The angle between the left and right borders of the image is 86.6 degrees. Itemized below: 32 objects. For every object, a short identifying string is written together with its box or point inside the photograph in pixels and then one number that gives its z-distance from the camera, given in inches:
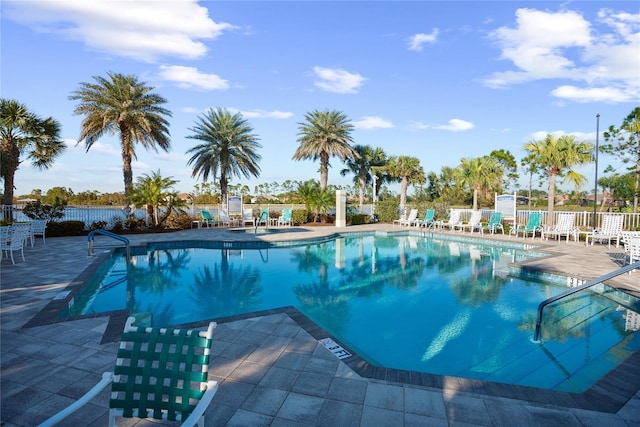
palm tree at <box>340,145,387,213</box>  1138.7
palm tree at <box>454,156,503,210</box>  965.8
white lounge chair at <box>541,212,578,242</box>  511.2
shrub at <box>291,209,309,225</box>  784.3
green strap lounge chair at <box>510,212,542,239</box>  544.7
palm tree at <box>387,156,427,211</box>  1115.9
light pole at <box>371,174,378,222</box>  896.8
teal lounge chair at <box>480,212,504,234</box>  606.9
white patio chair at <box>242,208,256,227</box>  731.4
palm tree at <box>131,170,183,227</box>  595.8
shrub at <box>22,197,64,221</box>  536.1
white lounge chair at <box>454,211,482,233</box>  638.5
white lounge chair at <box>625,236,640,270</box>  290.6
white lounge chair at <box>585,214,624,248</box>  441.1
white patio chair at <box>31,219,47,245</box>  450.8
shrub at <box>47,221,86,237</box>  538.0
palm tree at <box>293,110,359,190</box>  896.3
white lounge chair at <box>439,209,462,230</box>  663.8
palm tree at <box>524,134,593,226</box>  600.7
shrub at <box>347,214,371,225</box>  818.1
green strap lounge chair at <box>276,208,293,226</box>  741.9
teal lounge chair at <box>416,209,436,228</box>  715.4
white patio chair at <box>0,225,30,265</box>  319.0
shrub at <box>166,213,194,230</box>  655.9
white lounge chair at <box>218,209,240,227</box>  715.4
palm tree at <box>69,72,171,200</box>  614.9
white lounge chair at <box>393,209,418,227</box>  755.4
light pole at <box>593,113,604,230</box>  685.7
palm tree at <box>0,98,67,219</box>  538.0
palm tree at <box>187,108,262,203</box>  795.4
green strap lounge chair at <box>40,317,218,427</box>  73.2
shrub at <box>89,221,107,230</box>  582.6
